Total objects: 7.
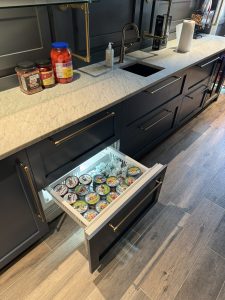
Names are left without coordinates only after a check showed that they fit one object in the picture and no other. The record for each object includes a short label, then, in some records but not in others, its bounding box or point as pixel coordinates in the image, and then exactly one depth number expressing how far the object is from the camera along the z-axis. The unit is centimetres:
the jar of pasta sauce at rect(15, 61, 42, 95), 110
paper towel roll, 177
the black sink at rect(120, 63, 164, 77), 166
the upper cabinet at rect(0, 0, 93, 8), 83
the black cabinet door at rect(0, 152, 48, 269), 89
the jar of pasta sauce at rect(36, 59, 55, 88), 116
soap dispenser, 148
